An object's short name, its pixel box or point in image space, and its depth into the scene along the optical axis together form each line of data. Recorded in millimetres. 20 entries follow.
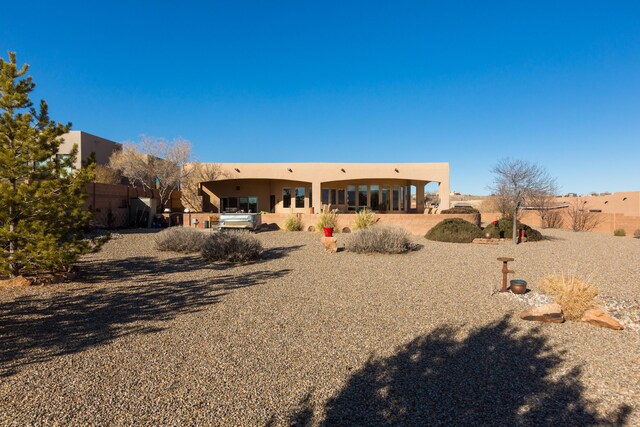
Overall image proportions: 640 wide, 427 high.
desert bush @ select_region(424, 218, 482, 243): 16750
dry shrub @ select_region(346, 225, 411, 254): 13031
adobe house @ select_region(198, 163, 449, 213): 30156
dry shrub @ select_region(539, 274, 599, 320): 5867
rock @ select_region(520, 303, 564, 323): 5695
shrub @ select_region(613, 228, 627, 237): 22109
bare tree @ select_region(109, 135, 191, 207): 26484
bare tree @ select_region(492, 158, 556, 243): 18438
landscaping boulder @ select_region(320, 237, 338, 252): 13168
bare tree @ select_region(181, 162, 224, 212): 27734
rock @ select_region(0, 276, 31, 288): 7780
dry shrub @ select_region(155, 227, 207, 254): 12948
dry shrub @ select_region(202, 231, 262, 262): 11250
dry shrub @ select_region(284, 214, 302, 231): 21438
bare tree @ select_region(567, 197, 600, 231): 24734
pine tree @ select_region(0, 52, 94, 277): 7078
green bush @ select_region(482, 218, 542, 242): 17547
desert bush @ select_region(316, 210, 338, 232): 19797
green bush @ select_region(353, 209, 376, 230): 18438
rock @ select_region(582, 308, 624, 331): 5450
